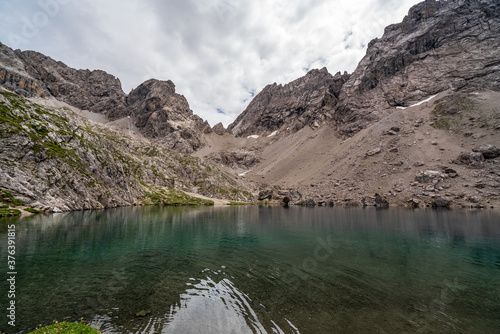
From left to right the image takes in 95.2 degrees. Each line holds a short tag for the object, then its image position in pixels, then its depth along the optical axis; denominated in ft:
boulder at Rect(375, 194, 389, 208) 380.17
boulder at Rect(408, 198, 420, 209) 353.47
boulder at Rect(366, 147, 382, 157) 510.46
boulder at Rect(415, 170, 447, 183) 379.35
